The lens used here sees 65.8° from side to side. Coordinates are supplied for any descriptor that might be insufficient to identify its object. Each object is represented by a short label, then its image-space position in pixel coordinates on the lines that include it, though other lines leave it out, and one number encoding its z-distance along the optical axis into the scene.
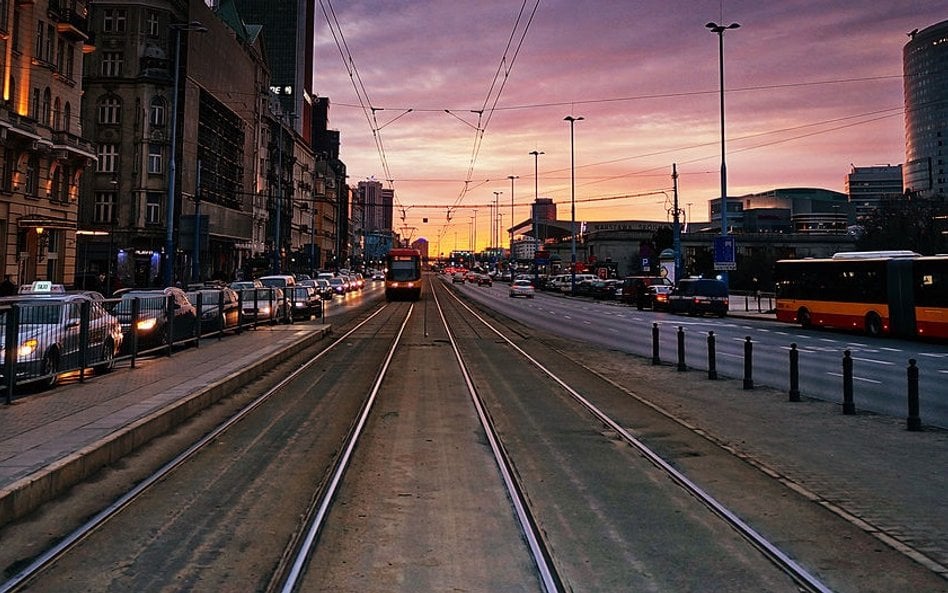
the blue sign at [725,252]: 40.09
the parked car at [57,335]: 10.41
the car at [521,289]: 65.06
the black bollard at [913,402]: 9.73
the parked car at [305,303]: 33.50
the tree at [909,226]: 55.06
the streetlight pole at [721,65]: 37.75
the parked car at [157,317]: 14.23
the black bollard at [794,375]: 12.06
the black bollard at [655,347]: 17.61
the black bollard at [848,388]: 10.87
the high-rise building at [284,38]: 152.12
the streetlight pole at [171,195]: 32.22
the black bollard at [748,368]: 13.40
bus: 23.98
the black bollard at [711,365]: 14.60
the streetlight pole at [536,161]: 83.29
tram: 51.66
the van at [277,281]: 37.97
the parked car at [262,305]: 25.48
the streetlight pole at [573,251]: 67.12
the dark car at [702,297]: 39.38
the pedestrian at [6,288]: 27.20
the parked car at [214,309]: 20.06
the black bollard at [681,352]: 16.42
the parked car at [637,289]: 48.41
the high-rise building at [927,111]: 180.62
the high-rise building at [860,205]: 175.90
